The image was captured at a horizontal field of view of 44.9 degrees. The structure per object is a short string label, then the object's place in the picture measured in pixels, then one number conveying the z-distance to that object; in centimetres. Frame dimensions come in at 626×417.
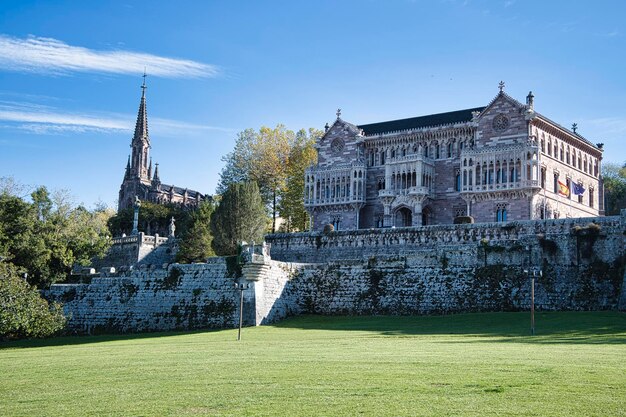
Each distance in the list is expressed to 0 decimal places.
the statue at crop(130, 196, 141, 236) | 8428
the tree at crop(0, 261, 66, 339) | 3852
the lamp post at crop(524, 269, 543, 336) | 2989
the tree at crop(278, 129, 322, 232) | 8275
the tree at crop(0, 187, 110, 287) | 5091
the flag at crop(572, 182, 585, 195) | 6952
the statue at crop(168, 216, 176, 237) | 8143
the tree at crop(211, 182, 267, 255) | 6372
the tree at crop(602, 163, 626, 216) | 8819
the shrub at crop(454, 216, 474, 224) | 5575
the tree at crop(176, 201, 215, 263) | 6931
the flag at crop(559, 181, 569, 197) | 6694
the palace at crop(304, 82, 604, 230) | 6400
